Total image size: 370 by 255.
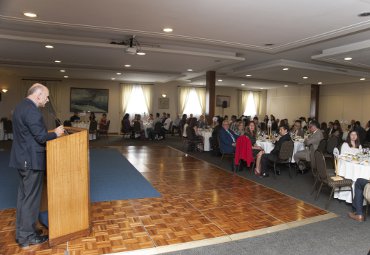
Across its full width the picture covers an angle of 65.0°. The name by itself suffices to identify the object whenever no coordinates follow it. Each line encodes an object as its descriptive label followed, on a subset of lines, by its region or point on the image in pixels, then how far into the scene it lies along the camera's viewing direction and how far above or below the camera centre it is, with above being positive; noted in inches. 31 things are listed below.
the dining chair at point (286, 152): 225.1 -29.4
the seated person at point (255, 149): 241.3 -29.8
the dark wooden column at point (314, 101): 587.7 +29.1
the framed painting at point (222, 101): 690.8 +29.4
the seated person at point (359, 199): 146.3 -41.7
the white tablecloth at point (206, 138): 369.7 -32.4
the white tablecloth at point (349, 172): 158.4 -31.4
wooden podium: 108.4 -29.9
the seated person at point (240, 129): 297.8 -16.1
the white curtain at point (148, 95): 615.2 +34.3
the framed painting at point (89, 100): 572.1 +19.6
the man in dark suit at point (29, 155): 106.4 -17.7
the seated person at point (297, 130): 308.2 -16.2
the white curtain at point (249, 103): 728.3 +28.1
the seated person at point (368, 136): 346.9 -22.9
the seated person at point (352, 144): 191.8 -18.5
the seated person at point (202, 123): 403.5 -14.7
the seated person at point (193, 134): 355.6 -26.7
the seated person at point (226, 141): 262.1 -25.3
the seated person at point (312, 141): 242.2 -21.7
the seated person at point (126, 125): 498.6 -25.0
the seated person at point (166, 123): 534.0 -22.1
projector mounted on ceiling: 239.6 +58.0
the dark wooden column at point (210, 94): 415.8 +26.9
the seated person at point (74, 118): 496.6 -15.4
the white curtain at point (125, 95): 599.5 +32.1
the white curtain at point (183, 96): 653.9 +35.8
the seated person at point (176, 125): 577.9 -26.5
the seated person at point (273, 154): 228.1 -32.6
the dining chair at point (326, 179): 162.4 -35.9
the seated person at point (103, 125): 508.7 -26.5
